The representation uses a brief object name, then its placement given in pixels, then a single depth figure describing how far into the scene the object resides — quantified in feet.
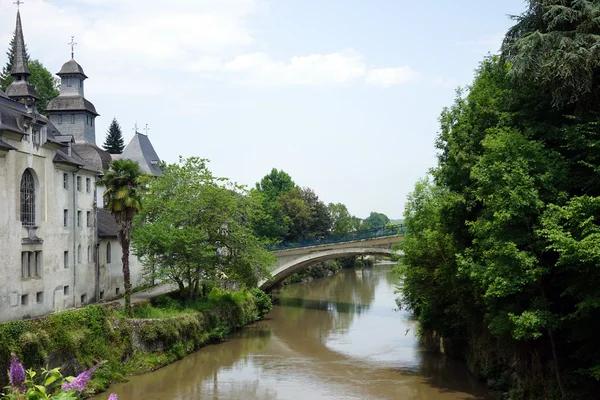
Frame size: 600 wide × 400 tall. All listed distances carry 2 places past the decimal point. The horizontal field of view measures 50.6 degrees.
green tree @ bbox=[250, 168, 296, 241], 254.24
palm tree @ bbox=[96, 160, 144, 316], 104.12
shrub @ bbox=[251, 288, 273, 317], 165.81
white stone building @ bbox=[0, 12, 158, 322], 97.04
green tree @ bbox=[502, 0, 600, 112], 64.39
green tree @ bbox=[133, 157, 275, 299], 126.41
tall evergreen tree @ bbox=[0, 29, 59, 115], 213.05
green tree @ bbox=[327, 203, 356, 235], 358.25
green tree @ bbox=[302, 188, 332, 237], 284.61
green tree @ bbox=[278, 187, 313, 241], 273.13
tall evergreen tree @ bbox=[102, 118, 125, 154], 298.97
